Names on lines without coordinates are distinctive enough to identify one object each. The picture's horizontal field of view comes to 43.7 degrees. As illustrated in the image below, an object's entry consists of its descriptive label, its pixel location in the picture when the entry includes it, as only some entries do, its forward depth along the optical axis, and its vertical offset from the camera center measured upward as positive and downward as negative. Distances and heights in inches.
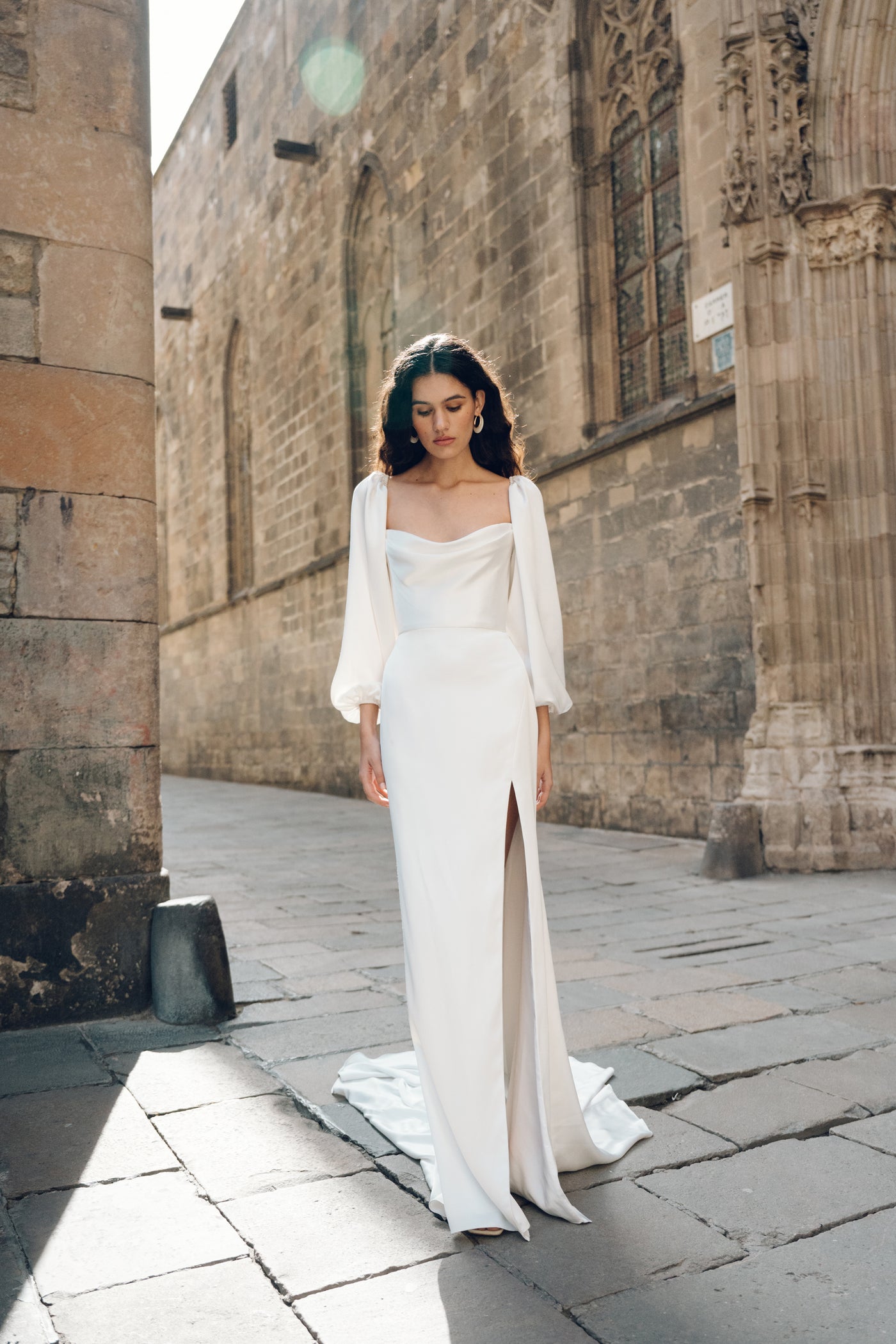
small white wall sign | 297.6 +112.3
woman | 84.2 -1.6
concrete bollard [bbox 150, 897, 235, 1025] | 137.8 -28.3
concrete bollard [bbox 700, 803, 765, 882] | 250.5 -26.5
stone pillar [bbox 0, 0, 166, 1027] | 140.6 +28.7
